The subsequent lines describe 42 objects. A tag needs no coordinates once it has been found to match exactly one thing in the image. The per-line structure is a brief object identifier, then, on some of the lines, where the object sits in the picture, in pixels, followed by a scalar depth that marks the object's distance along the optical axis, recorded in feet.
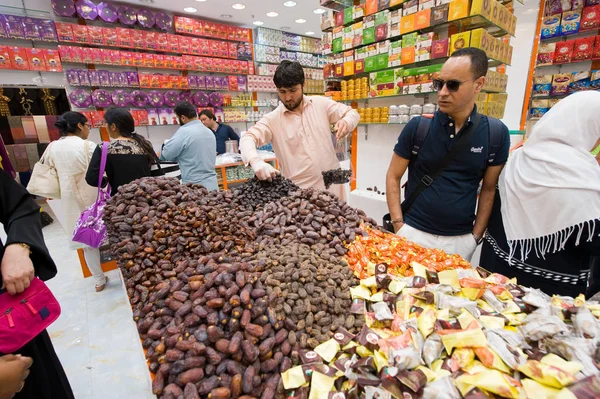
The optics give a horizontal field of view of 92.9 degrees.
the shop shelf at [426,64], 10.09
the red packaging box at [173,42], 19.29
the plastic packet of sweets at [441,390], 2.24
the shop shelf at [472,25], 8.97
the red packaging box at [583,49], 12.55
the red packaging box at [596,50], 12.33
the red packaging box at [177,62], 19.70
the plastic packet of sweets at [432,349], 2.64
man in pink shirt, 7.11
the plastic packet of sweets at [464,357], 2.59
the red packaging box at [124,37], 17.62
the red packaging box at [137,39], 18.11
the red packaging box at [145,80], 18.76
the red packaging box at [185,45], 19.76
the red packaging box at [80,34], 16.52
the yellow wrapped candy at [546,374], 2.23
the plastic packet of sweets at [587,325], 2.65
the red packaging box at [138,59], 18.37
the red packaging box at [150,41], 18.53
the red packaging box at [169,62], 19.42
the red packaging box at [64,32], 16.14
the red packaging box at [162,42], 18.93
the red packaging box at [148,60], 18.66
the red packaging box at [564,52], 13.09
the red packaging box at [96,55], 17.10
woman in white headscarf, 4.04
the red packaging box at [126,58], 17.97
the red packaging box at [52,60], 16.14
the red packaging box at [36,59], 15.83
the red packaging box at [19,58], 15.35
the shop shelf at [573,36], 12.70
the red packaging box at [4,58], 15.12
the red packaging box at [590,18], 12.07
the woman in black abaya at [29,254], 3.47
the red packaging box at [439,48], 9.47
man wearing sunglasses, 5.16
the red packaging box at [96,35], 16.92
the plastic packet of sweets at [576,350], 2.34
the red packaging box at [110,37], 17.29
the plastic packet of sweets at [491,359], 2.52
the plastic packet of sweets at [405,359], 2.47
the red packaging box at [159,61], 19.10
